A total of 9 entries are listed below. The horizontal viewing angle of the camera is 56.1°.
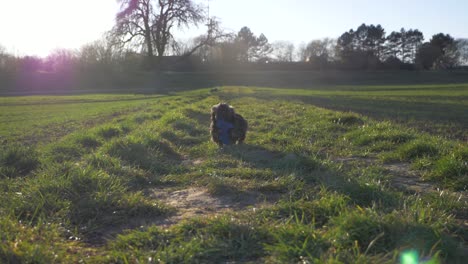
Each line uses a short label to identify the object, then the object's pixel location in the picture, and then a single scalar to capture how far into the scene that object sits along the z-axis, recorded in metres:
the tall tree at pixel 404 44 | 101.19
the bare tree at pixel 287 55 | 110.24
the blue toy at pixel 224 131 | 9.47
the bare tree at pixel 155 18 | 53.31
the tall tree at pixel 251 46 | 94.44
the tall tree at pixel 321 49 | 99.26
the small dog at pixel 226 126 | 9.49
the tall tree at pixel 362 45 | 92.50
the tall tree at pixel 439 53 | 94.69
